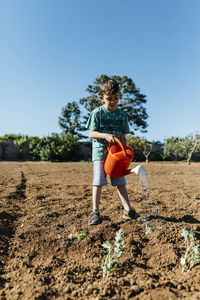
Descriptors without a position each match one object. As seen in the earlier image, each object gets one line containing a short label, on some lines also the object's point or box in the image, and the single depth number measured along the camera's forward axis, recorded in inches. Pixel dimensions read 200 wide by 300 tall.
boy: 92.7
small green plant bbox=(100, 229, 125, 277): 58.7
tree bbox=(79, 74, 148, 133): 856.3
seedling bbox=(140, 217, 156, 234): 81.7
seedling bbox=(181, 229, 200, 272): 59.7
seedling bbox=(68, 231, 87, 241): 77.7
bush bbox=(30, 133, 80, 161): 538.0
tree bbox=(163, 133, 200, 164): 507.8
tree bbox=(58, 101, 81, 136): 879.1
